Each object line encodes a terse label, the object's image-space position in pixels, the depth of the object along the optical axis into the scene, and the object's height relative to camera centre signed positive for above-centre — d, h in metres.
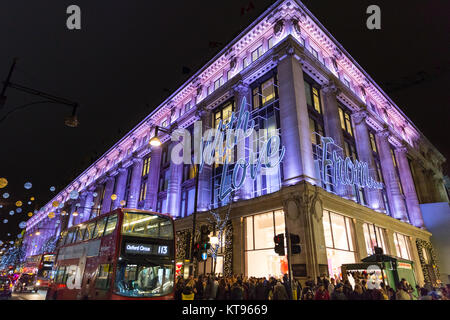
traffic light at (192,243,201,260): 12.52 +1.14
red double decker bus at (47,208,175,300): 9.90 +0.65
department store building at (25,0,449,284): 18.77 +10.98
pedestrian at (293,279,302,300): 13.94 -0.46
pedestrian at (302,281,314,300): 10.74 -0.49
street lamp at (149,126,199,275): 13.38 +6.25
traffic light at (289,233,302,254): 10.32 +1.30
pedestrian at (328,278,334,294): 11.07 -0.32
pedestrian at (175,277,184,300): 12.47 -0.48
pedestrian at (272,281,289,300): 10.07 -0.51
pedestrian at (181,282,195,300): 10.82 -0.58
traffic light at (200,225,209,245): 12.14 +1.75
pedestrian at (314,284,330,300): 9.59 -0.51
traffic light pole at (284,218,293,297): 9.70 +1.20
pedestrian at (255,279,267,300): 11.42 -0.54
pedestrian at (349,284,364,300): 9.30 -0.48
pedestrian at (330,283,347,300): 8.54 -0.47
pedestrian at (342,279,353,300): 10.03 -0.39
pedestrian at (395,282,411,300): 8.88 -0.48
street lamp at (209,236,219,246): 18.89 +2.44
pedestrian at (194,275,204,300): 12.69 -0.52
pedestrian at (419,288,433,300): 12.62 -0.53
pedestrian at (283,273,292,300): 11.20 -0.26
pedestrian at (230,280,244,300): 9.98 -0.52
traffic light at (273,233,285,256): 10.59 +1.22
